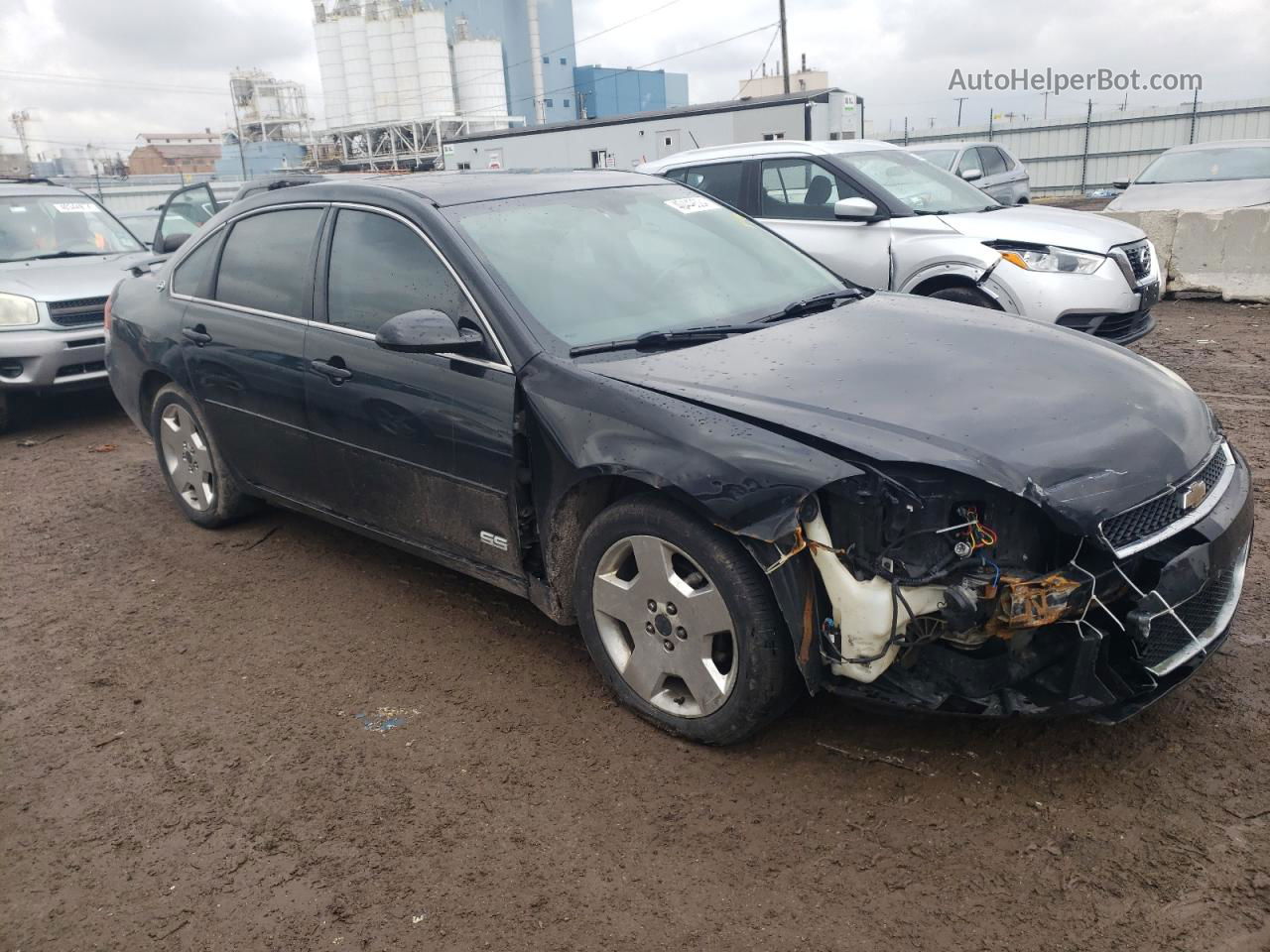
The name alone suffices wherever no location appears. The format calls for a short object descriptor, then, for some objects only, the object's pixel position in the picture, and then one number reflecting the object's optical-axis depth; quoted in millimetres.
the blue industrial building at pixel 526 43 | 64250
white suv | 6969
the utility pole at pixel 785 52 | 33531
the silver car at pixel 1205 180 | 11672
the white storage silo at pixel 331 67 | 58938
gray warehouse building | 24078
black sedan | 2715
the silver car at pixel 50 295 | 7668
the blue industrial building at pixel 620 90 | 70688
